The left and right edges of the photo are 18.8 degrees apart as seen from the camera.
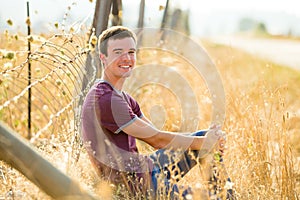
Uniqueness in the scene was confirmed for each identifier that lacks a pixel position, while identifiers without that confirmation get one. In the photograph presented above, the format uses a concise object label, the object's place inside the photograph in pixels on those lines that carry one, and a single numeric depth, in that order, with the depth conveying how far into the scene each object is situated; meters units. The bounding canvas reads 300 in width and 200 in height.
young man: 3.89
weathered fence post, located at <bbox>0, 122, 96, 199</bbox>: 2.88
